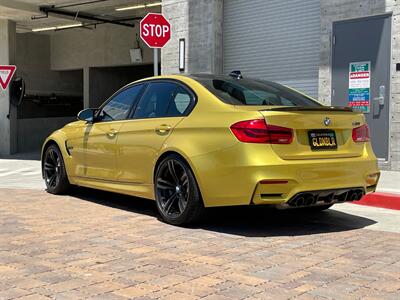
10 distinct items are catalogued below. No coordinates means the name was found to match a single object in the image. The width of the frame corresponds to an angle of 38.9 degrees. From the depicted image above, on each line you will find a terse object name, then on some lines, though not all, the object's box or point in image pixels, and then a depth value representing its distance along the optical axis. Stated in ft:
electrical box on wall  69.77
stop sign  34.22
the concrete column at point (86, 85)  78.12
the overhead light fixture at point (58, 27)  67.67
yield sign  49.34
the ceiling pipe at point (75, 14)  57.47
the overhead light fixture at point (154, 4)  54.20
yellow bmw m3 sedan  17.15
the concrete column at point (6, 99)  59.26
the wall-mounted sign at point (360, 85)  33.50
